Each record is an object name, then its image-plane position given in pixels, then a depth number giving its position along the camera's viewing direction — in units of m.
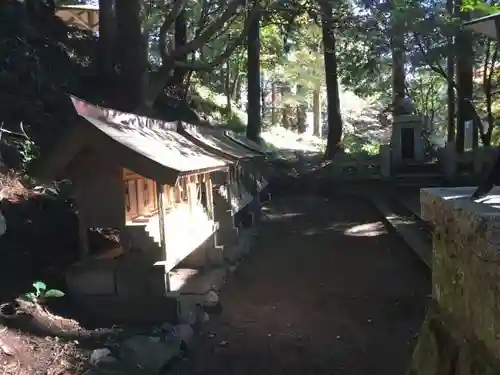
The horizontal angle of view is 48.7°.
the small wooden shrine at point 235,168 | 12.20
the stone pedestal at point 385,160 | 22.06
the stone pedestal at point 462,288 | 2.28
